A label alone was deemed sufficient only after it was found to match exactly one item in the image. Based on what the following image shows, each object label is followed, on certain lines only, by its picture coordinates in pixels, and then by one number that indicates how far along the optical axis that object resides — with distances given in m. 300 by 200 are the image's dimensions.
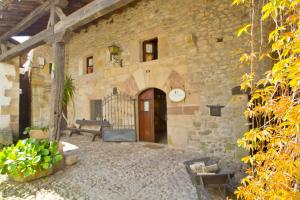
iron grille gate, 7.26
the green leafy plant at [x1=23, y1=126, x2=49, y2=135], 7.55
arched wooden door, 7.12
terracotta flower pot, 7.49
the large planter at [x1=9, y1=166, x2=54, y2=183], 3.95
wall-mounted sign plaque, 6.09
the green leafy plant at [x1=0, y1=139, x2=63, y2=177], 3.88
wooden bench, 7.58
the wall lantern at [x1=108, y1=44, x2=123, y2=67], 7.60
